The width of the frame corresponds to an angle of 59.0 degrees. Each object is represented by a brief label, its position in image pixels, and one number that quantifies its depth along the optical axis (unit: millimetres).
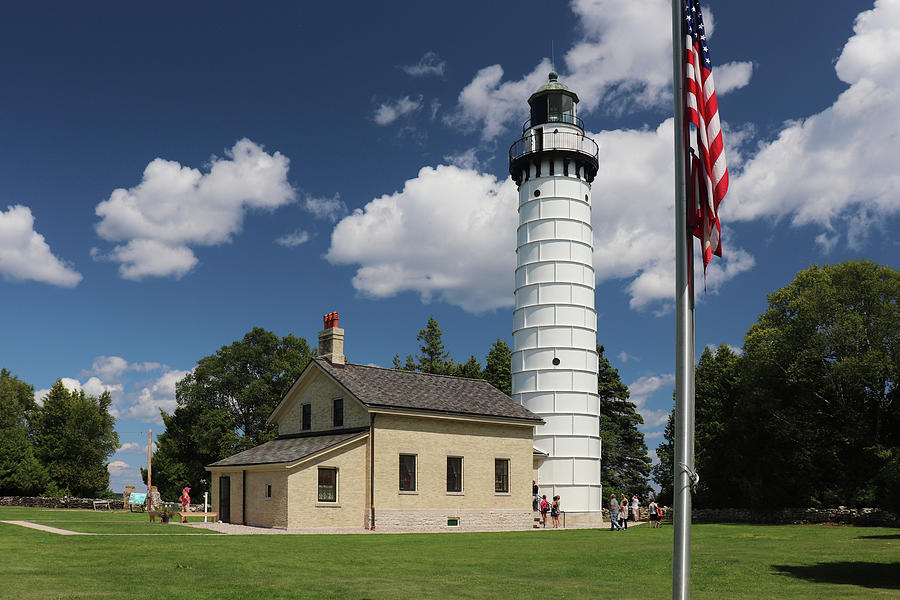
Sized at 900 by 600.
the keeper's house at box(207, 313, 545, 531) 32438
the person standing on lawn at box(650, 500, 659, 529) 39750
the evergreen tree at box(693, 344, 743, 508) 47000
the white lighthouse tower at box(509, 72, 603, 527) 42812
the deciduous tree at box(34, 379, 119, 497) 60906
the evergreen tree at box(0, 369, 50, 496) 55969
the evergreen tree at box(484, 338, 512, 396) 60656
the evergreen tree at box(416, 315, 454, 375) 73312
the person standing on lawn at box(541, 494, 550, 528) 39069
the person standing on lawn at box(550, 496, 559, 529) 39719
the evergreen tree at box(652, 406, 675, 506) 54812
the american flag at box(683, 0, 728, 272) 7859
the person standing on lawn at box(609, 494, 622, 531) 35469
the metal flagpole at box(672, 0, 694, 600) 7480
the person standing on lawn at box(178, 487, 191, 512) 36781
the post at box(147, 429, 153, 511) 49812
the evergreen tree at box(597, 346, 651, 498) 60438
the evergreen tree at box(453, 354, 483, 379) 65569
